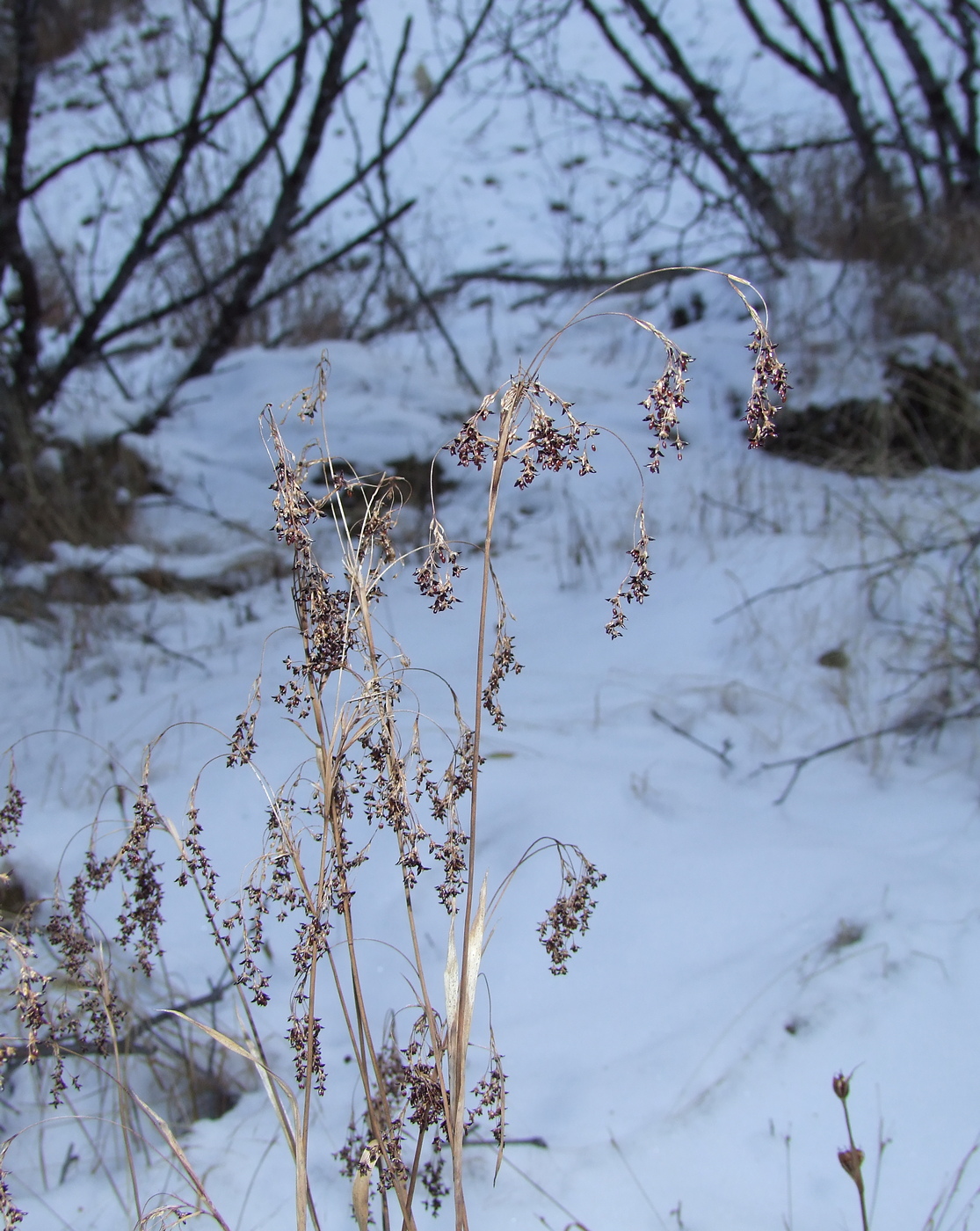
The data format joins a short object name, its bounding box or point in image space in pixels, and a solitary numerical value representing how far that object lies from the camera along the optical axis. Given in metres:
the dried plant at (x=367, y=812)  0.71
